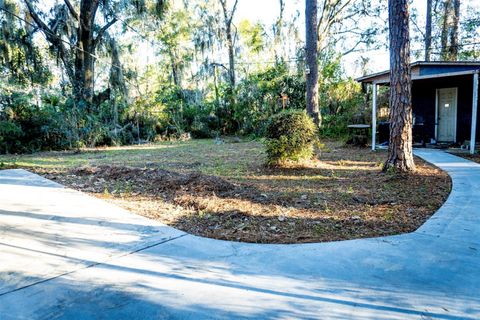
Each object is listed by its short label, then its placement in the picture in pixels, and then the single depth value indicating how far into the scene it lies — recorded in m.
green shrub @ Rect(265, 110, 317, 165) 6.96
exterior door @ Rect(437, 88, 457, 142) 11.52
